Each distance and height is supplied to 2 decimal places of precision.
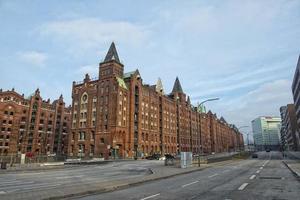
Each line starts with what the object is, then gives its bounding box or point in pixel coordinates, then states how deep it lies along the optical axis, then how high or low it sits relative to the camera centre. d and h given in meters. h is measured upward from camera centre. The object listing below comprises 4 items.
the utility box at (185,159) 31.34 -1.17
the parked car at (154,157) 67.31 -1.87
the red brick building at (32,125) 95.50 +10.61
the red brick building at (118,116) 74.62 +10.94
